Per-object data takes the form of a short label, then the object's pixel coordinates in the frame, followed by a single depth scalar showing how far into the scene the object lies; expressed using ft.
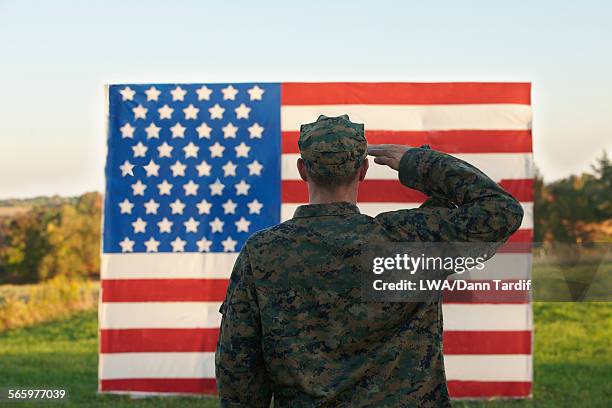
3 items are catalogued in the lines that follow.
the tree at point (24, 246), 53.57
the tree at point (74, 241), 53.31
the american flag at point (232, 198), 21.15
